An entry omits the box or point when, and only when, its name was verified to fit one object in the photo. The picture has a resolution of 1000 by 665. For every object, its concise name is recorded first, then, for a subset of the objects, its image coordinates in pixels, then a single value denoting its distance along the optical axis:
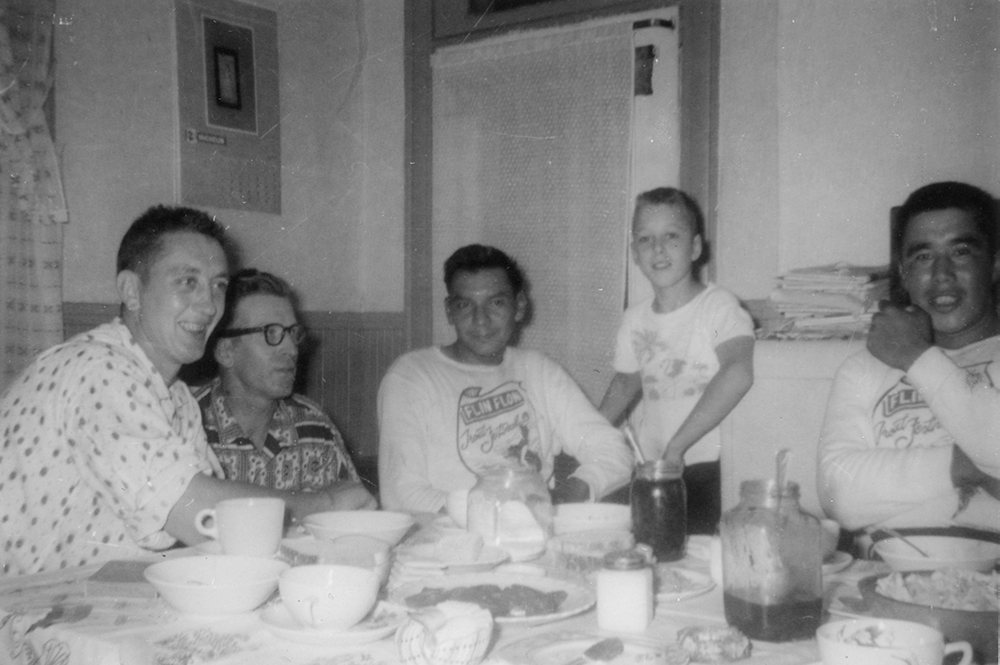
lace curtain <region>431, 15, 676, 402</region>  3.07
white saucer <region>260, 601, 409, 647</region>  0.97
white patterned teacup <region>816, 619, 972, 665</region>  0.79
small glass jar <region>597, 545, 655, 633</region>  1.02
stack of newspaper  2.35
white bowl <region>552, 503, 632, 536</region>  1.53
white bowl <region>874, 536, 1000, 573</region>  1.16
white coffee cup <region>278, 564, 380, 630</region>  0.97
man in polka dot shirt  1.45
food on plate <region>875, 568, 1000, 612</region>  0.97
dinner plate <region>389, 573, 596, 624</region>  1.12
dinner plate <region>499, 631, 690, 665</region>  0.91
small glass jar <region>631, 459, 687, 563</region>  1.37
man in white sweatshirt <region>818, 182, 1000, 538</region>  1.75
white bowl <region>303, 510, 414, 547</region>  1.38
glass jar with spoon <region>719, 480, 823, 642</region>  0.99
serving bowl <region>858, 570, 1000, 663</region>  0.90
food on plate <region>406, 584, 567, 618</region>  1.04
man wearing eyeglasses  2.33
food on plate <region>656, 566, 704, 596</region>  1.18
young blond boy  2.53
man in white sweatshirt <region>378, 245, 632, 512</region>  2.46
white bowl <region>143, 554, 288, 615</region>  1.05
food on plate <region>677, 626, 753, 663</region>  0.91
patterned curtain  2.47
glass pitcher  1.43
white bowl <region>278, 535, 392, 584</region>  1.16
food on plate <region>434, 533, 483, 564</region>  1.30
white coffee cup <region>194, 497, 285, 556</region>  1.29
